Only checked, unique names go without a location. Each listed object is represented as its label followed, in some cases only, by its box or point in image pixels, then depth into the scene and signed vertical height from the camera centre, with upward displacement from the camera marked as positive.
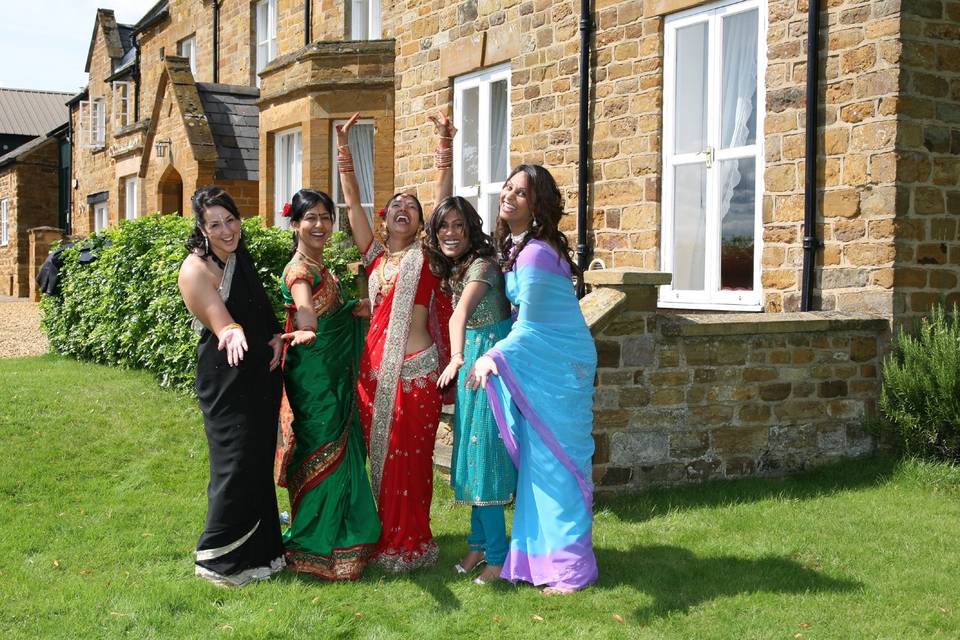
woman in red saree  5.07 -0.51
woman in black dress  4.84 -0.57
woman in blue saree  4.77 -0.51
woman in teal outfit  4.94 -0.30
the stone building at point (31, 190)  33.97 +3.17
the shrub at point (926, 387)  6.67 -0.66
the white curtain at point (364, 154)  14.77 +1.94
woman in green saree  5.07 -0.78
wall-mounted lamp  18.39 +2.50
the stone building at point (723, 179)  6.81 +0.91
